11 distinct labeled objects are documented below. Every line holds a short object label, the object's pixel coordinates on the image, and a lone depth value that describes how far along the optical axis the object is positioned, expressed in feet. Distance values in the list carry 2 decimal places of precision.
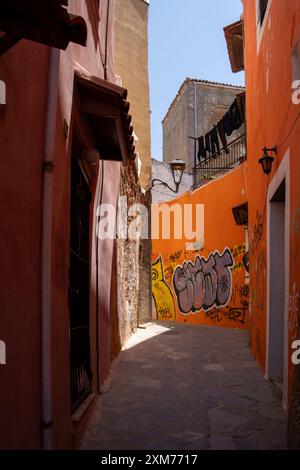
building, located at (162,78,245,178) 76.79
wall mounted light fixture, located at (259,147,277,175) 20.87
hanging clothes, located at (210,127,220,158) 53.31
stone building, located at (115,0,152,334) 40.86
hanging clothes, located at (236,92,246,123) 42.92
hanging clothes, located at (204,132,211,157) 55.36
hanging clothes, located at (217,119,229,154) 50.19
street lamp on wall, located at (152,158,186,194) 39.55
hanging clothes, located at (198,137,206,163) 57.34
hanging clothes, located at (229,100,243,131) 47.24
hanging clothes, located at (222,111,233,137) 48.75
